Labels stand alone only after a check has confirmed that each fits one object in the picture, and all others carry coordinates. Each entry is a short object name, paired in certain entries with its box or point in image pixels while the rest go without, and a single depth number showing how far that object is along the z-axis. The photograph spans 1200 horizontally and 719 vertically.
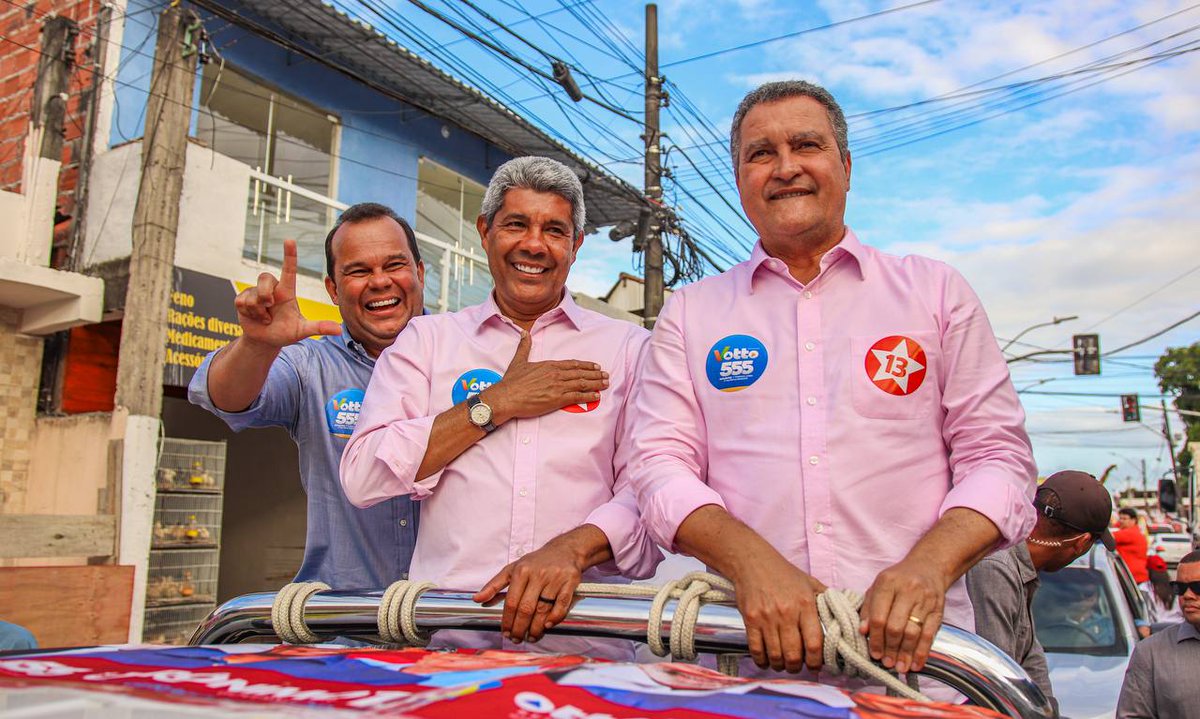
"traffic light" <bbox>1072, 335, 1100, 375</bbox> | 22.06
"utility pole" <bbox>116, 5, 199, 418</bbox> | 7.41
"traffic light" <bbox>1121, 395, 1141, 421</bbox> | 31.56
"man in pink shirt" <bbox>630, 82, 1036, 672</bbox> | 1.59
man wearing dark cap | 2.97
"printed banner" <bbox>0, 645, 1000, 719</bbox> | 0.86
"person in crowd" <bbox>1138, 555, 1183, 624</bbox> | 7.88
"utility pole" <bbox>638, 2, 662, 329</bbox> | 12.41
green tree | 46.78
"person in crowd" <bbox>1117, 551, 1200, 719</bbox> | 3.95
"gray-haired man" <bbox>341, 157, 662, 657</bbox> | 1.96
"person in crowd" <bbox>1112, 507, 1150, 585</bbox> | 10.52
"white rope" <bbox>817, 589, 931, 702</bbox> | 1.22
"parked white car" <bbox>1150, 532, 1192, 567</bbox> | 27.84
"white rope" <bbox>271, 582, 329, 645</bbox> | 1.54
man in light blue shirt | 2.47
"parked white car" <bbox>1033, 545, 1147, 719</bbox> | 4.64
